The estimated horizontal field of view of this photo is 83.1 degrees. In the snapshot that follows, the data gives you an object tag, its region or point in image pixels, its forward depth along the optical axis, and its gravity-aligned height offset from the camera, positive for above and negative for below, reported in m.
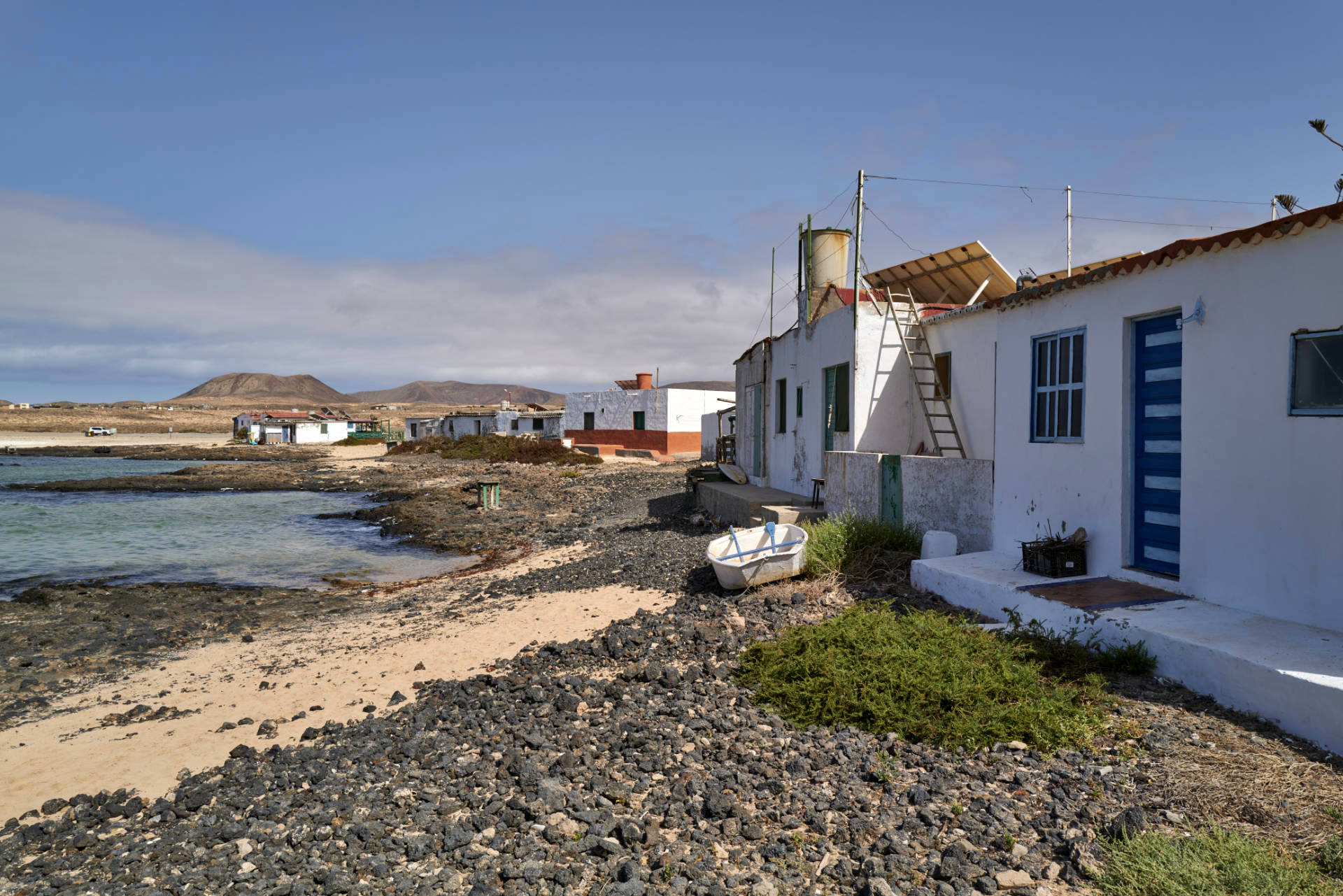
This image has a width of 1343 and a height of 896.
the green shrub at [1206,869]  3.21 -1.86
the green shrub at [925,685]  4.93 -1.76
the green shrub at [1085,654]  5.60 -1.60
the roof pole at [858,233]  12.34 +3.45
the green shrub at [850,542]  9.59 -1.29
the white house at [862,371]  11.77 +1.26
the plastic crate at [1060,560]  7.51 -1.14
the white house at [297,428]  74.12 +0.99
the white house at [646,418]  40.97 +1.33
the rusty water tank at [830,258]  15.71 +3.85
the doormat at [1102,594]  6.37 -1.30
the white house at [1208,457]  5.18 -0.08
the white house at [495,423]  53.62 +1.32
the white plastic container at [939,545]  9.22 -1.22
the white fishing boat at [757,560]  9.28 -1.48
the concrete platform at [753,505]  12.65 -1.16
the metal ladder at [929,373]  11.80 +1.13
